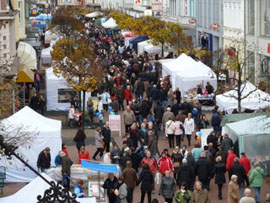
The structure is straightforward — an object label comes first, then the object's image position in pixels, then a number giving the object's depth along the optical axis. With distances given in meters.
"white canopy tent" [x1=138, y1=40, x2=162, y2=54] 58.75
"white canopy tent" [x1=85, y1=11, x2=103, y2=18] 119.32
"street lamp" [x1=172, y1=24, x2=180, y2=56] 56.00
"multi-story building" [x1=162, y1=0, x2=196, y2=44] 69.12
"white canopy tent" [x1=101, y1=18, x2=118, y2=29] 89.12
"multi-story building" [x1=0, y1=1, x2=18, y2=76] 39.00
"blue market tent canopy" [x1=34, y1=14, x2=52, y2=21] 94.97
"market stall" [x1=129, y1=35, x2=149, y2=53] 65.25
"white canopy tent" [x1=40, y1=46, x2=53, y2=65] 55.75
